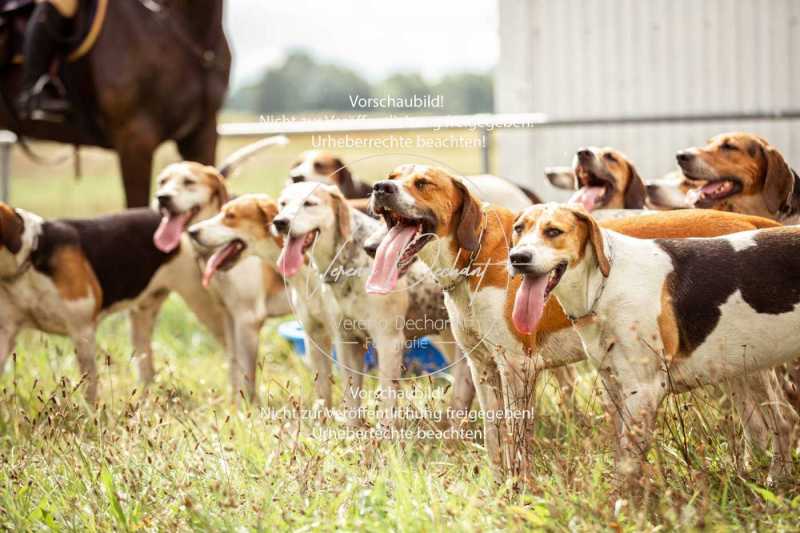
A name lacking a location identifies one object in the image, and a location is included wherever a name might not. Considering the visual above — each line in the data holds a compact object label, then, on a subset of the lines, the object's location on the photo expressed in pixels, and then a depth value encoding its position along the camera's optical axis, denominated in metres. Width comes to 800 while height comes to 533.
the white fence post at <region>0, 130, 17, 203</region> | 18.88
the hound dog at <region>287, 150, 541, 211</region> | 10.31
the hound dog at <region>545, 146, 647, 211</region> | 9.70
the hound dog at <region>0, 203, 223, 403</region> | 10.81
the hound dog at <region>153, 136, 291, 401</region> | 11.67
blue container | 12.04
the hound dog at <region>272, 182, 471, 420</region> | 9.13
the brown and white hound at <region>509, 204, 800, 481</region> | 7.03
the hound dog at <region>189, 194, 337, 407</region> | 9.89
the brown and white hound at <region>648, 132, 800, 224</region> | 9.14
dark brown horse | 15.04
